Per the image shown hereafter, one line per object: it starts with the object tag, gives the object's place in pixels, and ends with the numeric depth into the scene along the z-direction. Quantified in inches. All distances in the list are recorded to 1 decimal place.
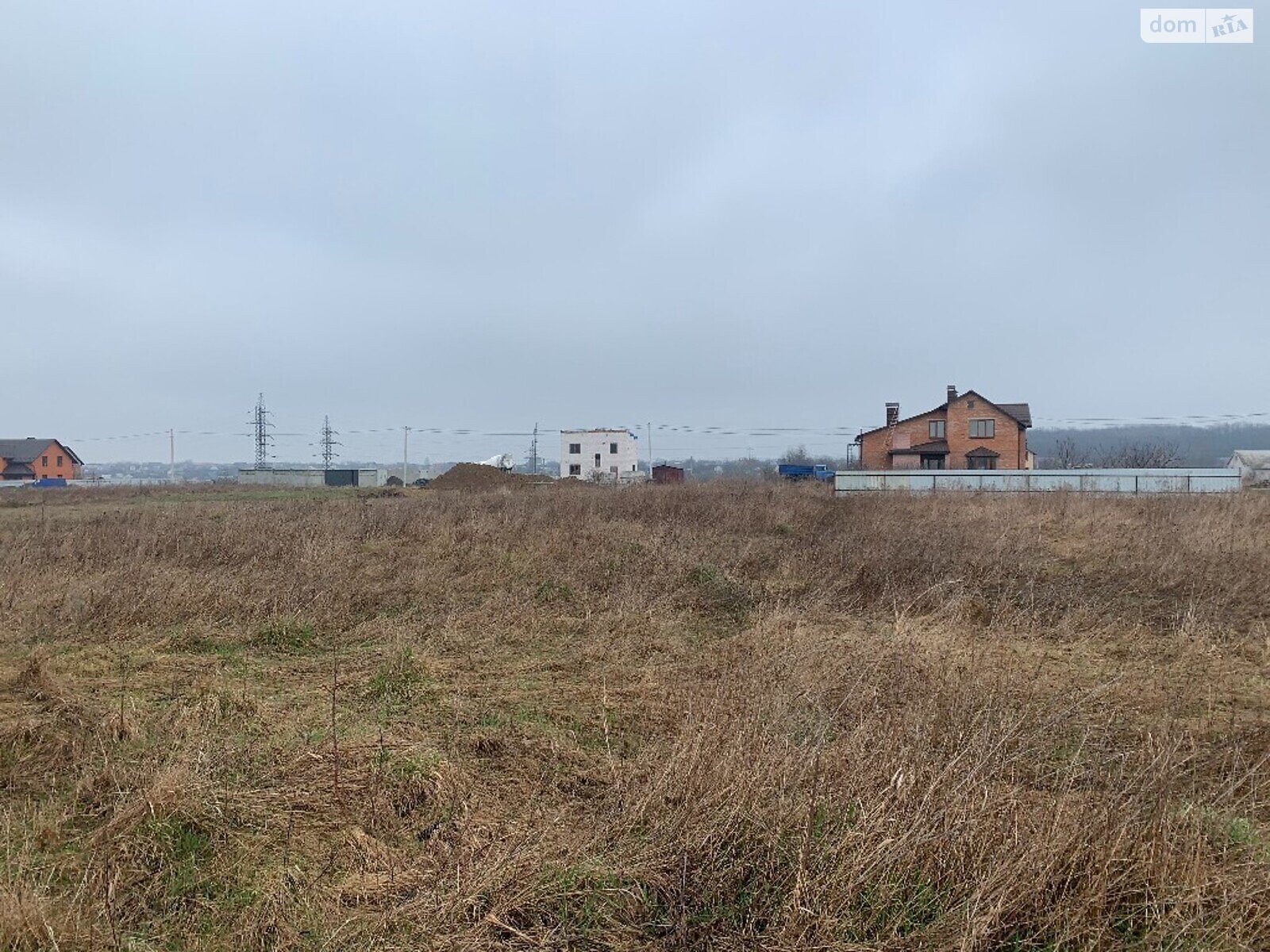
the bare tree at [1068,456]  2023.7
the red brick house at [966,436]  1747.0
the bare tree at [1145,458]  1813.5
